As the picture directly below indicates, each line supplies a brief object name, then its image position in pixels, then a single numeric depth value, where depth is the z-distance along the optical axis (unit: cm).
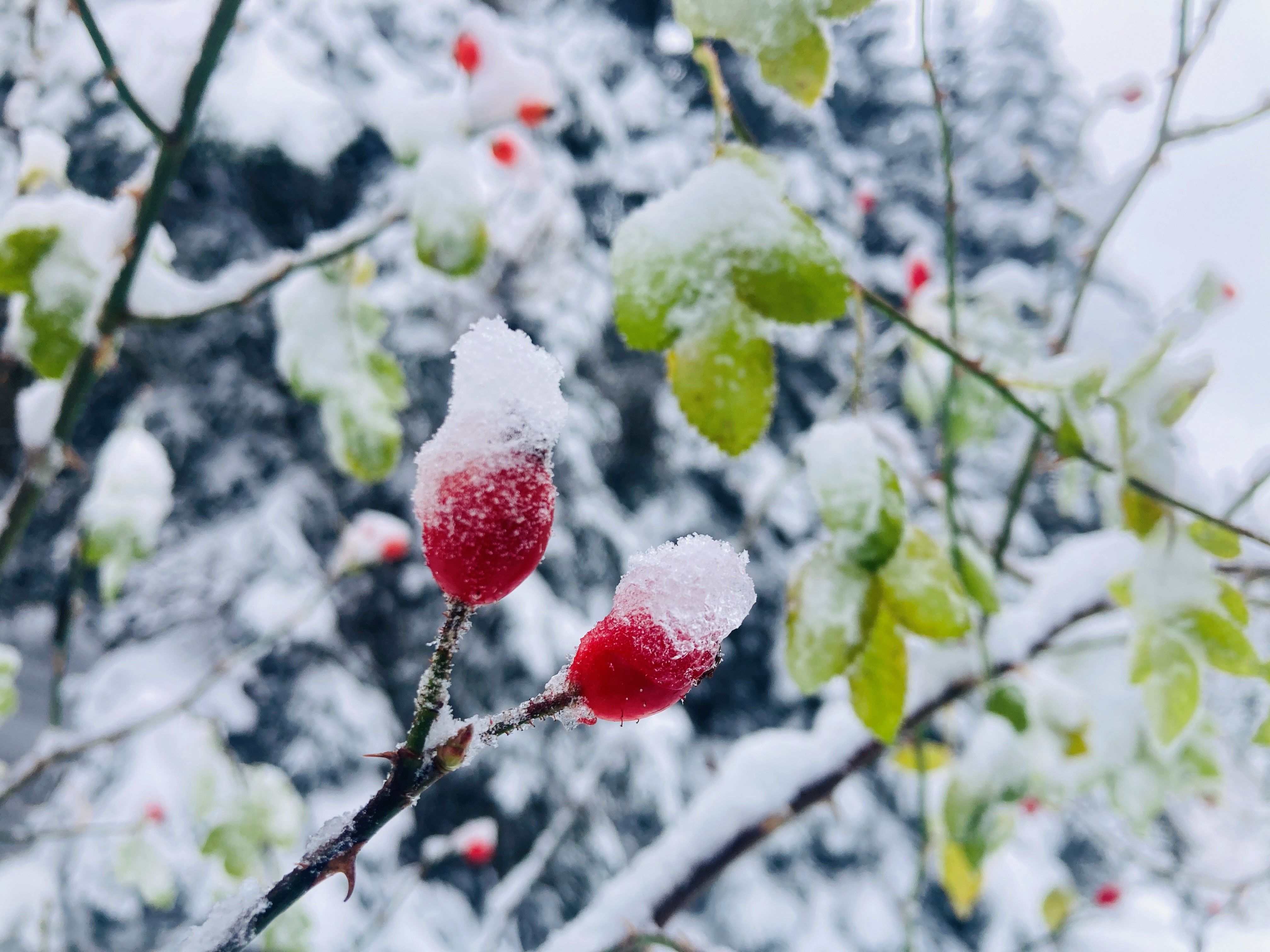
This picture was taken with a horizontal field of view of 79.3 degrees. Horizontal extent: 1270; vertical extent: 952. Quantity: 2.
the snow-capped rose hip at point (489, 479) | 15
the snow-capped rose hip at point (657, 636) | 15
